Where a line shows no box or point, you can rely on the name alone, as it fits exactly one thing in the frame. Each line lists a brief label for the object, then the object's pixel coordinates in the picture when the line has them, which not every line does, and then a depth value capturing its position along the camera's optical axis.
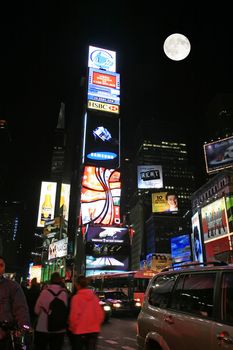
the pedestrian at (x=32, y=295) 9.79
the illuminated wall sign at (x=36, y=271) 87.88
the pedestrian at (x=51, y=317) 5.66
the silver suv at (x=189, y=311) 4.08
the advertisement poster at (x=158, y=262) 51.61
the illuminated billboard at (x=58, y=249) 62.12
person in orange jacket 5.93
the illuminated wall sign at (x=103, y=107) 59.68
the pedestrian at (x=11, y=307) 4.01
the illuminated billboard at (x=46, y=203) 89.62
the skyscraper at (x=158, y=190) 130.38
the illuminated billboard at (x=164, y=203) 71.94
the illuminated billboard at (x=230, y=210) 31.50
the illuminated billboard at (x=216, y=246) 32.06
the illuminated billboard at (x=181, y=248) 55.85
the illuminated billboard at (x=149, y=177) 67.09
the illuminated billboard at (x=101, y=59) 64.31
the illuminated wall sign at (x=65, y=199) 79.12
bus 26.34
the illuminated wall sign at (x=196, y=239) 38.28
